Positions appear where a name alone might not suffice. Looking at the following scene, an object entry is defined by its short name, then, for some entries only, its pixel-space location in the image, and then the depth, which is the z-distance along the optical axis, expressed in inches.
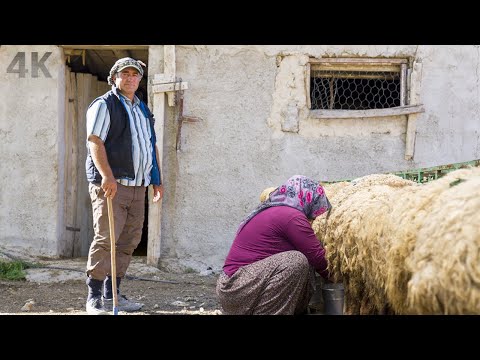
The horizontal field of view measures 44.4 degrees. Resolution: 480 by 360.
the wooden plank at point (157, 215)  263.1
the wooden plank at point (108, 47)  273.7
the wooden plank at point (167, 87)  263.9
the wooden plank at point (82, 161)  301.1
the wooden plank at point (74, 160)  291.1
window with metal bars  274.2
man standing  171.6
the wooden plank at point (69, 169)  282.2
